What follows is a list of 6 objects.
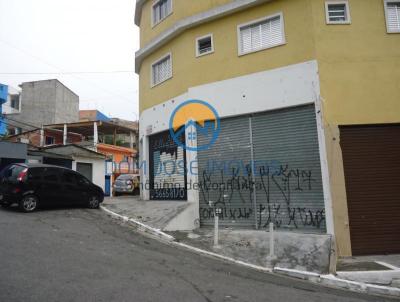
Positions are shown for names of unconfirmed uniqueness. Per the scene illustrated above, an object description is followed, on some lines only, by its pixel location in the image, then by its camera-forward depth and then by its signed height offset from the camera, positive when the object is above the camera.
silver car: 23.33 +0.51
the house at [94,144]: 23.55 +4.48
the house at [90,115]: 46.83 +12.06
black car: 10.70 +0.25
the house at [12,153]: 17.89 +2.41
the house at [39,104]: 36.94 +10.63
